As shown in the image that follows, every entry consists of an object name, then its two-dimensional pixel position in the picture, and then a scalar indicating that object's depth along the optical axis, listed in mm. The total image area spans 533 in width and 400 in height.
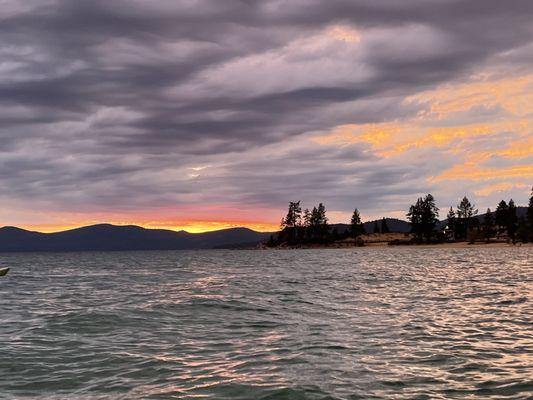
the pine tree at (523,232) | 173875
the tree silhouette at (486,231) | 198288
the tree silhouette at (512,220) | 187625
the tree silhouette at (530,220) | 173000
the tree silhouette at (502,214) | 191512
